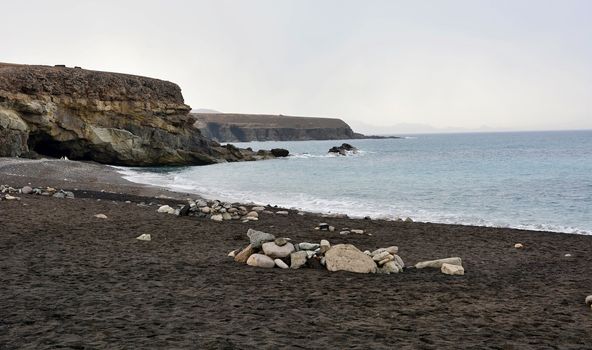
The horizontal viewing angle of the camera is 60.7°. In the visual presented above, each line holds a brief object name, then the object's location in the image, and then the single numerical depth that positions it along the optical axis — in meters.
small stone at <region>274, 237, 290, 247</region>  10.35
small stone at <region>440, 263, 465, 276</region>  9.69
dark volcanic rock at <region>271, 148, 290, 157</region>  86.12
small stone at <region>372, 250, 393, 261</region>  9.88
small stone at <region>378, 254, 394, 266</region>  9.77
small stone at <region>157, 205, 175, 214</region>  17.38
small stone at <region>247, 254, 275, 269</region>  9.74
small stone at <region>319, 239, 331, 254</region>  10.45
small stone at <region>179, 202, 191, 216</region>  16.72
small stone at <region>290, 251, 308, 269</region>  9.82
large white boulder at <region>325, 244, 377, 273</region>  9.59
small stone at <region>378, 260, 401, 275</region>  9.63
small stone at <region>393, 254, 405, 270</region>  9.92
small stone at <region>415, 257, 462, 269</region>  10.11
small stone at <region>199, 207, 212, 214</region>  17.20
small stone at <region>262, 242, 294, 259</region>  10.10
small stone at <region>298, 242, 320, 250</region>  10.60
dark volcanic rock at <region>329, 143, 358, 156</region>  97.81
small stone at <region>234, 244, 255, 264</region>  10.10
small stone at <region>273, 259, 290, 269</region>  9.76
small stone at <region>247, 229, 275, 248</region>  10.48
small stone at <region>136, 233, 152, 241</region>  12.04
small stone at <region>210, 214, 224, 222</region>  16.30
